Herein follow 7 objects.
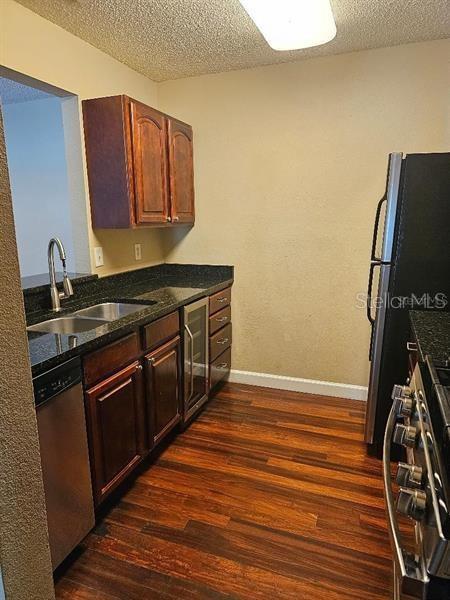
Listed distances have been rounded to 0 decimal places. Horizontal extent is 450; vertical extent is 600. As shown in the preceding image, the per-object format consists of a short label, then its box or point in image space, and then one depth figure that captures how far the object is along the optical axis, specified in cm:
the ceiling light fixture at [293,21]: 162
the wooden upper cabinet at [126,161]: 227
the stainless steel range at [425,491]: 69
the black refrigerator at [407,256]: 191
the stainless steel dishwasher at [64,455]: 135
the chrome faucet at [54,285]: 200
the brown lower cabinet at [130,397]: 165
